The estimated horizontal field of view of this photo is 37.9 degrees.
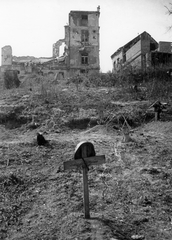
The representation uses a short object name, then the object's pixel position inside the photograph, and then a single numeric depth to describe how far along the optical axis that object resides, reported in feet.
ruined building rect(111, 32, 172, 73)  72.43
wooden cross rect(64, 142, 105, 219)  14.53
